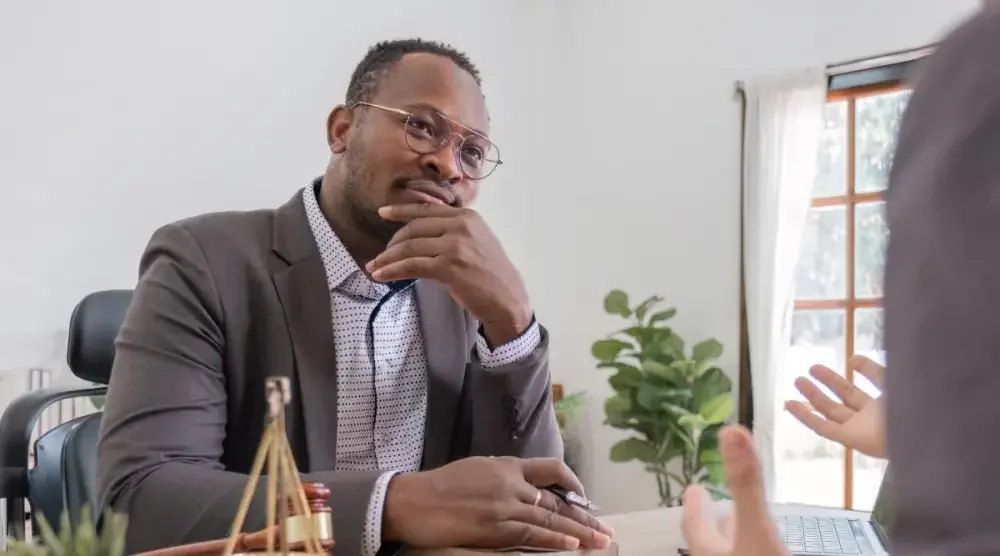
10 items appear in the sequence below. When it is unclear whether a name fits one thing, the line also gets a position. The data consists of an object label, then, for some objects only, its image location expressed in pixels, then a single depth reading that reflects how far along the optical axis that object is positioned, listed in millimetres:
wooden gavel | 489
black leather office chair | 1483
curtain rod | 3344
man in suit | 863
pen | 876
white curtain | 3527
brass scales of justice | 433
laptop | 1104
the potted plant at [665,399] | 3414
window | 3512
